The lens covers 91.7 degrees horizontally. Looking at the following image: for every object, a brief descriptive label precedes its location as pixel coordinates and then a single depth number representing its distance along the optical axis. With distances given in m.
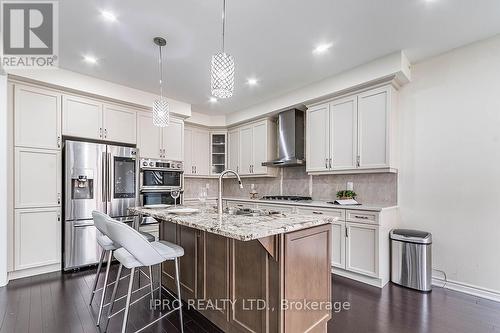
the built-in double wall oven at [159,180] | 4.06
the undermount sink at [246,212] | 2.13
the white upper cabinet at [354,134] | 3.14
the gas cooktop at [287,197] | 4.24
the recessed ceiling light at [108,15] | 2.23
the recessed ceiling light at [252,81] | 3.74
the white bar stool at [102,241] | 1.97
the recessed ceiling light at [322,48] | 2.78
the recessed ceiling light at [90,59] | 3.04
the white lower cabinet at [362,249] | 2.92
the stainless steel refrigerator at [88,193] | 3.31
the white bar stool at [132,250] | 1.57
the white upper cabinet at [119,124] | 3.83
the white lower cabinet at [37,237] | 3.07
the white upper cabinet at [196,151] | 5.29
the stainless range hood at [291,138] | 4.28
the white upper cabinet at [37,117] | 3.12
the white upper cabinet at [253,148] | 4.85
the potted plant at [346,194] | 3.64
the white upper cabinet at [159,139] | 4.20
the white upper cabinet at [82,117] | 3.47
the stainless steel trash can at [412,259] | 2.75
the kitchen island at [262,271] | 1.56
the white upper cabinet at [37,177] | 3.10
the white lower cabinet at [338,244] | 3.21
